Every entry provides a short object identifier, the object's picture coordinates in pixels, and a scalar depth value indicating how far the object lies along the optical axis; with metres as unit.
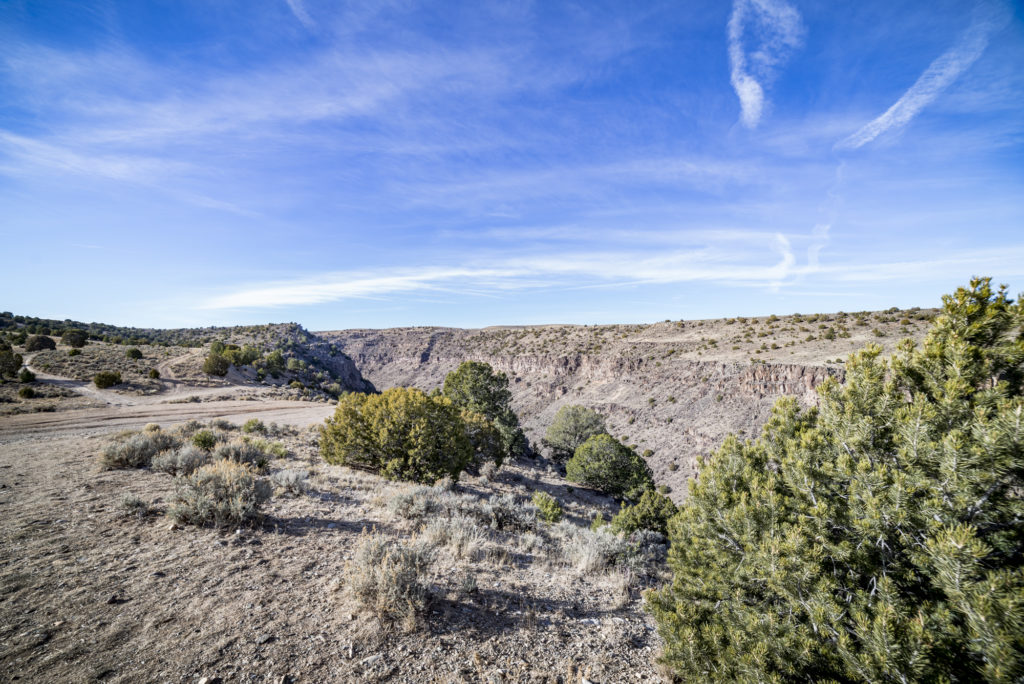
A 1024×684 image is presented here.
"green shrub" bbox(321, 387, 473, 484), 13.04
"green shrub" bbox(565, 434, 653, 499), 23.50
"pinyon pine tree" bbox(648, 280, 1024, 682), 2.89
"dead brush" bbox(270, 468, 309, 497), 9.51
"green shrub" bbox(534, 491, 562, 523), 11.17
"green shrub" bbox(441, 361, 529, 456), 27.17
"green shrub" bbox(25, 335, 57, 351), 37.42
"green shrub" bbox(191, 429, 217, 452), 12.21
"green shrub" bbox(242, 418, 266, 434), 17.47
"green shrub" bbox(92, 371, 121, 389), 29.17
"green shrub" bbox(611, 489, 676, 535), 12.59
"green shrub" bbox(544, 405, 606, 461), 35.06
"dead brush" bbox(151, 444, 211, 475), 10.01
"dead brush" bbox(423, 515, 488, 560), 7.03
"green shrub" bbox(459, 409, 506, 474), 18.52
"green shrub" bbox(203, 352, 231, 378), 38.06
